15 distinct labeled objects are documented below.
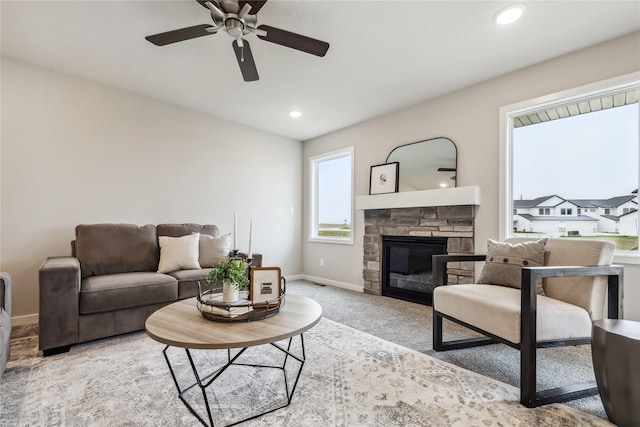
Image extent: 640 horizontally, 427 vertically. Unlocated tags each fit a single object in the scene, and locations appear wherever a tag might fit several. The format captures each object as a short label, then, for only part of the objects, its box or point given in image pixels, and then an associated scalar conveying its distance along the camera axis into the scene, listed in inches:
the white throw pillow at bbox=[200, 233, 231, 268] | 129.8
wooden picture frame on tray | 65.6
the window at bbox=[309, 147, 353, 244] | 181.6
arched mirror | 132.3
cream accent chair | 62.0
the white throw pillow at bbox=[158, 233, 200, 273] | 119.4
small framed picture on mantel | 151.3
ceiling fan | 70.8
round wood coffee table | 49.8
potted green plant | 64.5
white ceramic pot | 66.1
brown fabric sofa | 84.8
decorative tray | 59.9
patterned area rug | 57.6
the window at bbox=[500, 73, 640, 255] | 94.1
